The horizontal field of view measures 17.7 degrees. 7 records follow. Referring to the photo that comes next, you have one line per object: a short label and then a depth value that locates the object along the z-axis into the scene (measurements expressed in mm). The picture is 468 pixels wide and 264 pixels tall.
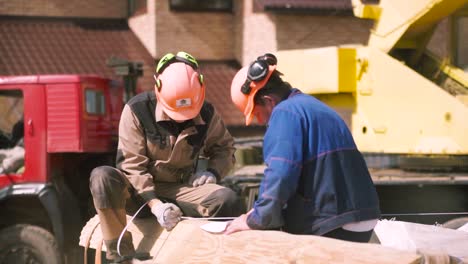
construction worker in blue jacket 8297
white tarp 9325
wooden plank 7697
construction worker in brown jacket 10006
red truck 14550
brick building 29318
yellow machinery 14400
